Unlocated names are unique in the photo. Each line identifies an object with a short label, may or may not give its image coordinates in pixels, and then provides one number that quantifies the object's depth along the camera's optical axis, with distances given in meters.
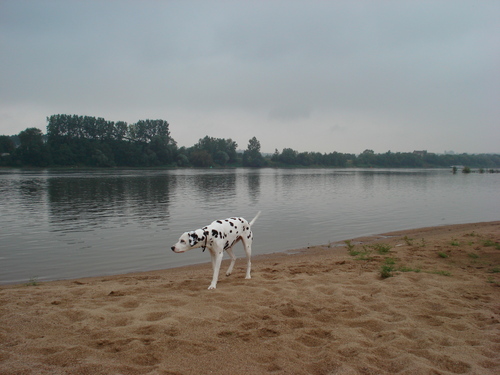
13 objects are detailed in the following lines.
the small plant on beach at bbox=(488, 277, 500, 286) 7.94
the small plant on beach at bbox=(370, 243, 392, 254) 11.75
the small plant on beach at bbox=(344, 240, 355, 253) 12.57
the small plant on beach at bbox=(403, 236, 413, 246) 13.32
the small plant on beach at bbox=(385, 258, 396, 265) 10.03
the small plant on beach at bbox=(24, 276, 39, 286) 9.58
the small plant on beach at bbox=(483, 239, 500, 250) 11.86
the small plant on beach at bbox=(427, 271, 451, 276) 8.84
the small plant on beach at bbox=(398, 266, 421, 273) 9.18
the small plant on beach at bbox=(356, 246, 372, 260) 10.95
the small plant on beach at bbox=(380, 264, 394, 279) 8.73
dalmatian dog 7.61
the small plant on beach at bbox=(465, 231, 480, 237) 14.64
